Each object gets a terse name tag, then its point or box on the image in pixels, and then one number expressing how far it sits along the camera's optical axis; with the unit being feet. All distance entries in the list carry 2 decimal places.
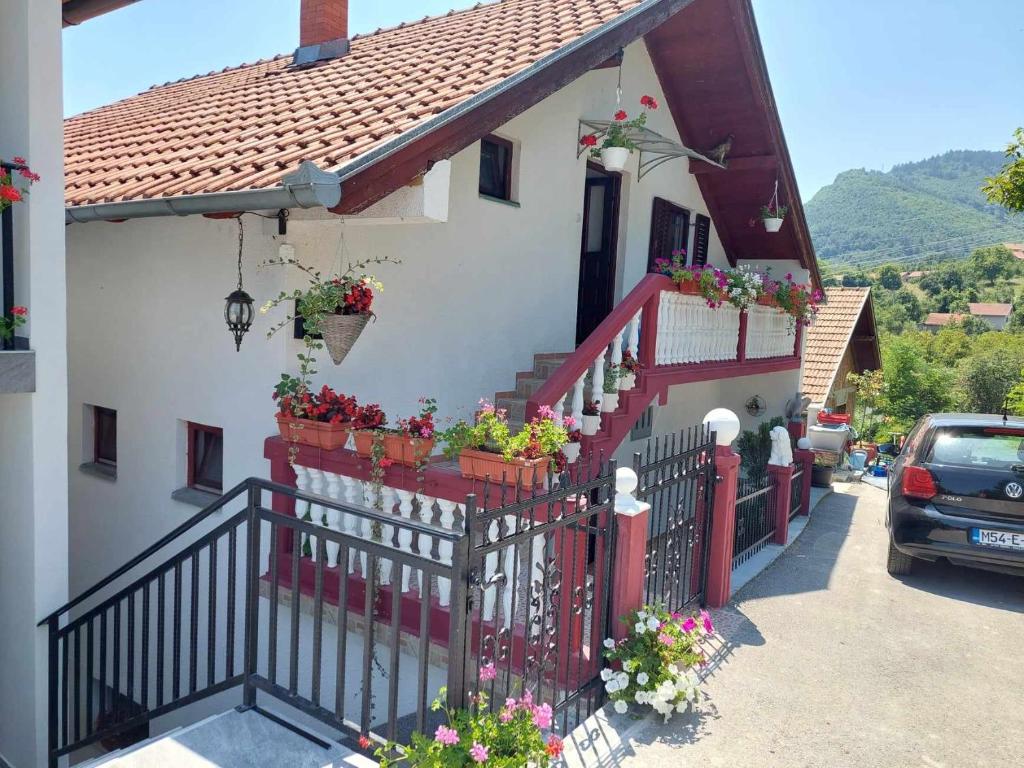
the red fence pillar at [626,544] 13.73
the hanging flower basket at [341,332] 15.95
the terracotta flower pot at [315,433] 15.80
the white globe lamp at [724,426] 17.95
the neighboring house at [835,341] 57.98
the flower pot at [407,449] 14.57
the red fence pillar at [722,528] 18.16
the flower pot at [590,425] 19.42
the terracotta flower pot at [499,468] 14.03
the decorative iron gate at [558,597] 11.27
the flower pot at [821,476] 39.40
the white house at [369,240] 14.79
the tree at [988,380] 115.14
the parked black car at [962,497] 19.19
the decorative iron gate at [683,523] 15.35
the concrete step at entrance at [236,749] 10.91
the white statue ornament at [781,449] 25.89
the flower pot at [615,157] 23.72
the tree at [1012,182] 23.57
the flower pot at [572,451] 18.85
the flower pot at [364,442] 15.24
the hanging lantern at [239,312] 17.38
